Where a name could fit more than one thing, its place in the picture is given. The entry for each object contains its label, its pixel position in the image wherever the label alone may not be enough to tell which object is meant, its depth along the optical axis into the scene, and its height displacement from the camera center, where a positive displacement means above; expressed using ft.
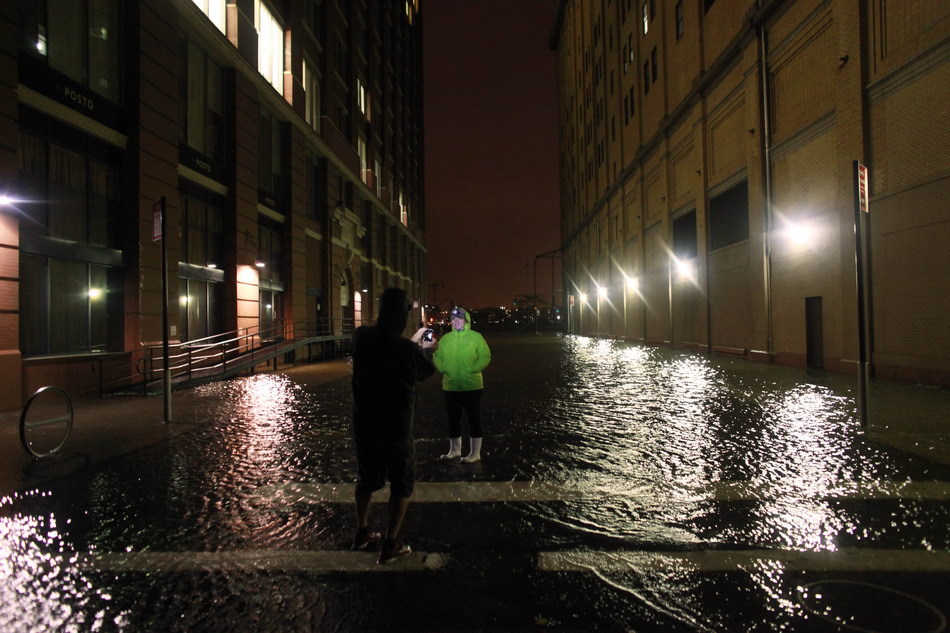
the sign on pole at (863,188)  23.99 +6.05
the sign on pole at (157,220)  28.30 +6.00
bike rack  20.15 -3.95
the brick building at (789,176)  38.06 +15.17
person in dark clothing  11.14 -2.01
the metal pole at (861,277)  23.11 +1.76
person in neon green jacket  18.69 -1.65
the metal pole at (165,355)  28.27 -1.65
